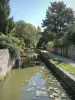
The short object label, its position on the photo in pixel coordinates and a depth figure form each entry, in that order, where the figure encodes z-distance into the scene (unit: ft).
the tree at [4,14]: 36.97
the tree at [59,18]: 71.26
